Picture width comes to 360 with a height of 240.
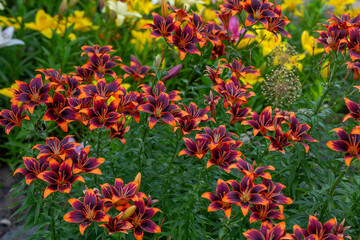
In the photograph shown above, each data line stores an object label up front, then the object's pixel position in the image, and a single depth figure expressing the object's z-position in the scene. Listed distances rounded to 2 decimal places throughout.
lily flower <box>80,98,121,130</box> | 1.90
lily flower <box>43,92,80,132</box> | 2.00
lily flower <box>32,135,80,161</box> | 1.87
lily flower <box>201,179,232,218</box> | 1.76
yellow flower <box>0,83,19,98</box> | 3.26
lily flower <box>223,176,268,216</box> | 1.71
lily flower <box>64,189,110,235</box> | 1.69
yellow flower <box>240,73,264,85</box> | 3.36
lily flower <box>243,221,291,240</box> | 1.63
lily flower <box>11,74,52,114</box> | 2.04
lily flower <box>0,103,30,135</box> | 2.07
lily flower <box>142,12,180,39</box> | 2.25
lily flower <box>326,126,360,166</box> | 1.85
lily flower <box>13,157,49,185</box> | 1.88
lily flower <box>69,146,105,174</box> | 1.85
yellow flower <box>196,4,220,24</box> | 3.74
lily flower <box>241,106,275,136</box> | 2.06
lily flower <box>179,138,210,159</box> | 1.90
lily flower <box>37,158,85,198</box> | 1.79
